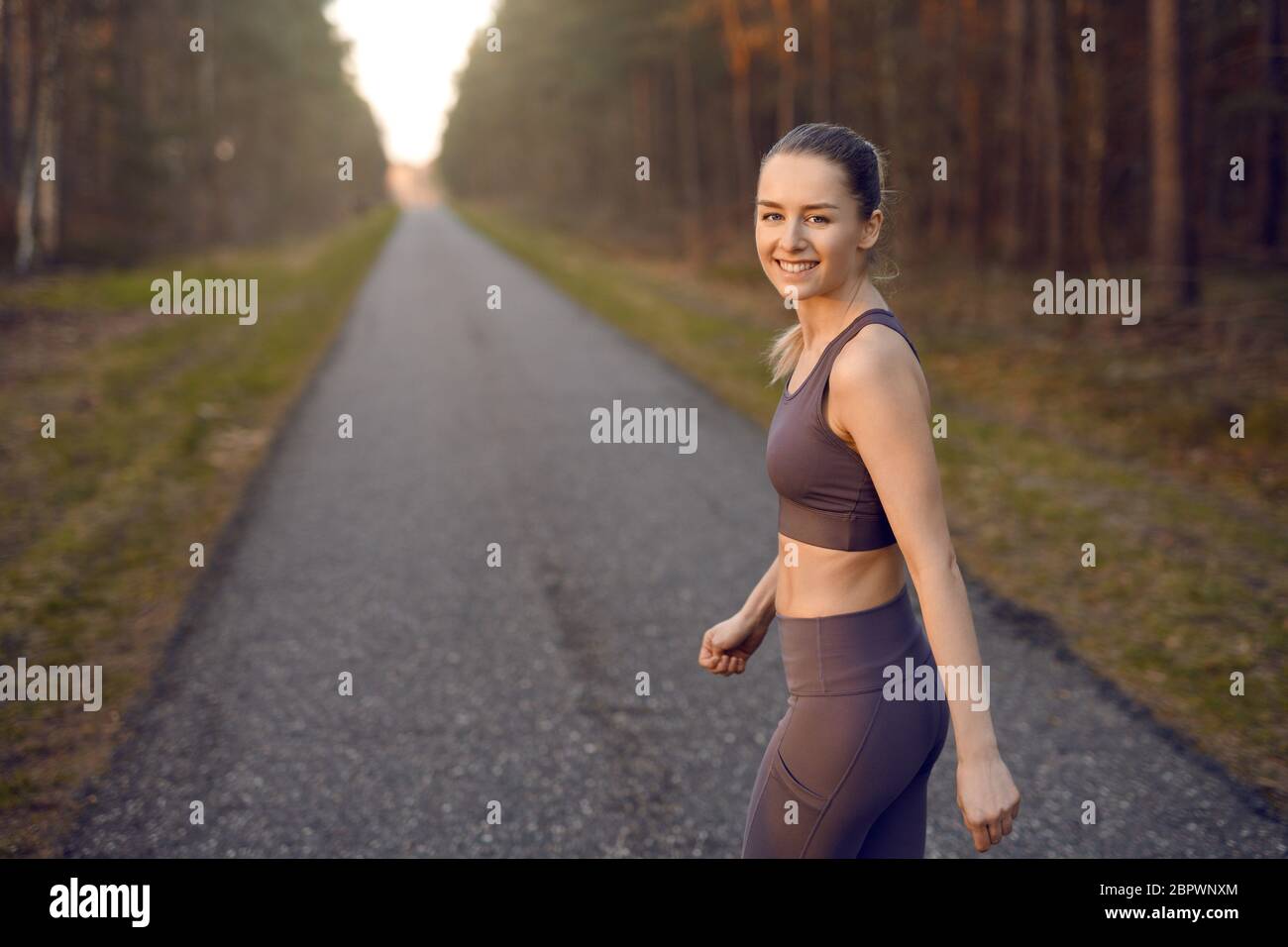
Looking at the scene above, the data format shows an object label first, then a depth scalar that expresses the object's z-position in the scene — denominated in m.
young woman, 1.72
